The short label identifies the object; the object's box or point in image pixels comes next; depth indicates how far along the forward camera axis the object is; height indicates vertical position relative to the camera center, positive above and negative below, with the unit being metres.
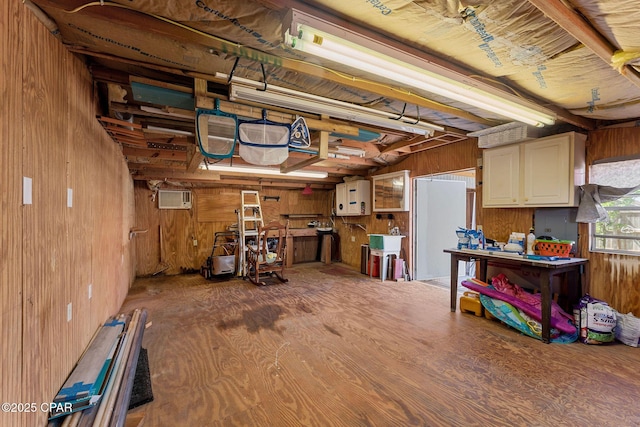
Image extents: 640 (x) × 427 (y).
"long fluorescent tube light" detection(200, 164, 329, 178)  4.54 +0.74
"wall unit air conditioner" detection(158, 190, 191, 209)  5.96 +0.24
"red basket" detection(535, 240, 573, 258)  2.94 -0.42
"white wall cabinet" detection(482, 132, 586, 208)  2.86 +0.46
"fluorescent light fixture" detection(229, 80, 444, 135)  2.12 +0.95
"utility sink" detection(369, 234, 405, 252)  5.20 -0.62
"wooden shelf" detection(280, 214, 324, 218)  7.47 -0.14
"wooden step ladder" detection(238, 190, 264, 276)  5.68 -0.22
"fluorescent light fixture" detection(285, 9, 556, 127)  1.32 +0.89
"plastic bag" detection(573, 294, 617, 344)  2.58 -1.10
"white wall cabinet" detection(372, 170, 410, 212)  5.20 +0.39
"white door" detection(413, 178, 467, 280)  5.25 -0.22
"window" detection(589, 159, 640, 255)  2.69 -0.02
